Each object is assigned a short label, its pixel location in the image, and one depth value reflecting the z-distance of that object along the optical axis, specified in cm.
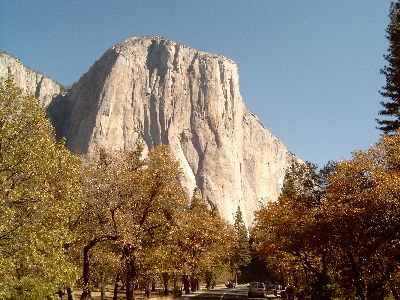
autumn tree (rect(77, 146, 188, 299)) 2586
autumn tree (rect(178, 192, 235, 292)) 3521
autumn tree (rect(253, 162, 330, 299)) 2753
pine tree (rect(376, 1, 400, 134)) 3192
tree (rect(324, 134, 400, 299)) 2128
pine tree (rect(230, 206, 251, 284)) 10419
